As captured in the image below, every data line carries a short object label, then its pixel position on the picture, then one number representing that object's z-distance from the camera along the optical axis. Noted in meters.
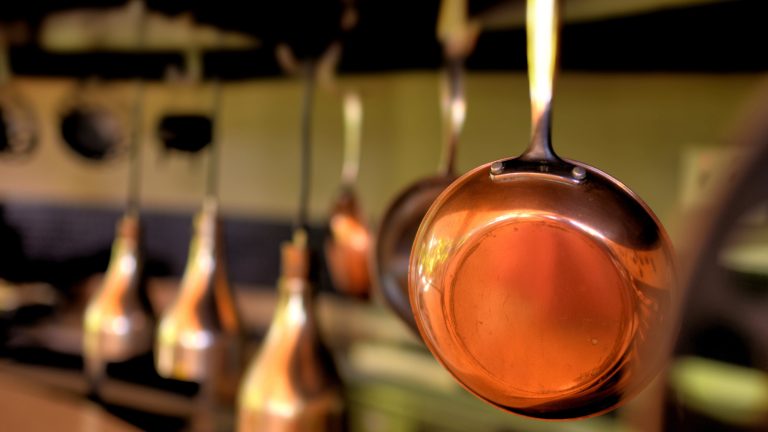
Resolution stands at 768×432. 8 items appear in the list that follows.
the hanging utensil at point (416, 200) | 0.59
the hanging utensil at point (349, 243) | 1.12
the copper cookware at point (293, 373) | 0.55
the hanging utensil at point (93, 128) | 1.28
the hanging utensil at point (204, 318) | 0.69
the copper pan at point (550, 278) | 0.32
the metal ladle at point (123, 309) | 0.79
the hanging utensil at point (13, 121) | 1.12
